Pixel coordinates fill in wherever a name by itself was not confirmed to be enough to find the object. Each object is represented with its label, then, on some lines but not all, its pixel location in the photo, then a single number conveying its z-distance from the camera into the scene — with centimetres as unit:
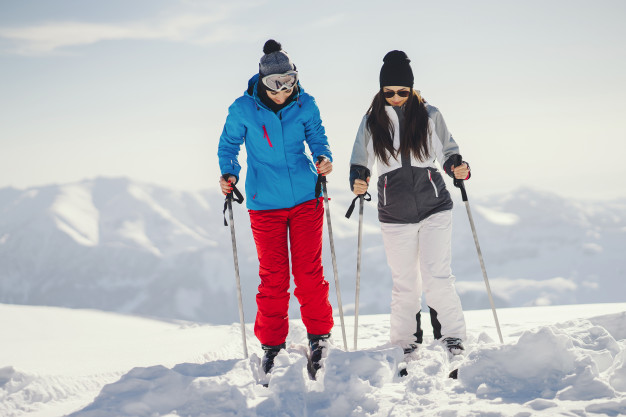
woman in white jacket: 439
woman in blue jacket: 439
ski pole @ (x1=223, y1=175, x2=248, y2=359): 456
